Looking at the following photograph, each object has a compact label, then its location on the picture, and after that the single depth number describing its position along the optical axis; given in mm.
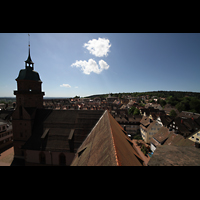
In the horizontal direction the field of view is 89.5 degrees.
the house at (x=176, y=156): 13336
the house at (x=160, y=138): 24469
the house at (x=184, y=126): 30100
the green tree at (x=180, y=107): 85875
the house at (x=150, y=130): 32344
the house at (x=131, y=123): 39969
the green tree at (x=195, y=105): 83812
